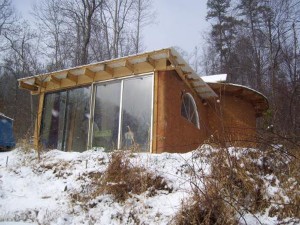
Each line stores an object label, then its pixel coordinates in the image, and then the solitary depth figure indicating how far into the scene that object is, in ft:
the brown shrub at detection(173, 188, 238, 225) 10.67
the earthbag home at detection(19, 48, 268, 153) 20.79
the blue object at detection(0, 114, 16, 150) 33.48
